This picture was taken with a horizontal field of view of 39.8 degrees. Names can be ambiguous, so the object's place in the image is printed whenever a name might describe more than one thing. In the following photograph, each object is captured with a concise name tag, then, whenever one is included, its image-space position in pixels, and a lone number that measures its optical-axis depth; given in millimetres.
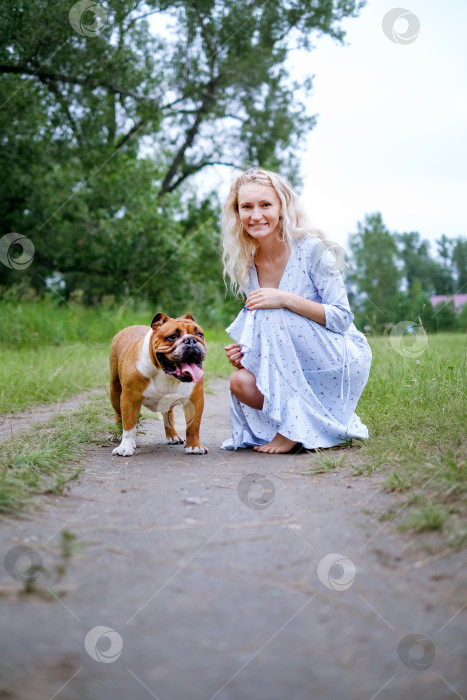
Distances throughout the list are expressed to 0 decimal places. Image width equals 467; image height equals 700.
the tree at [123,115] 9234
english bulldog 3494
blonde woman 3609
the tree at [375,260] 19312
